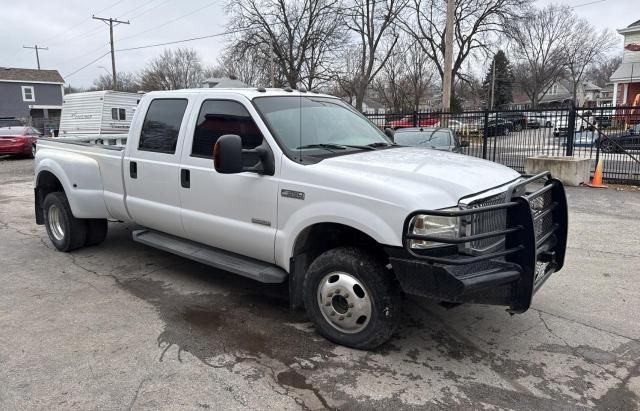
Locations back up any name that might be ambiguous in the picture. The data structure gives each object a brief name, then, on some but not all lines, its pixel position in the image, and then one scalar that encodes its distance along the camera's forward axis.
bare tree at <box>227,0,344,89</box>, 38.66
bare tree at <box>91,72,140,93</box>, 68.74
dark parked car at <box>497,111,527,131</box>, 13.82
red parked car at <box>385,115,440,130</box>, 17.06
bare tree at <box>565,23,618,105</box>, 63.28
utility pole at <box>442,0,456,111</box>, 16.36
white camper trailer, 15.09
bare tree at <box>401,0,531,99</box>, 38.39
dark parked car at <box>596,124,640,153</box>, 12.77
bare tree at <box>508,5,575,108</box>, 62.53
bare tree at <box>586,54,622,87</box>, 72.45
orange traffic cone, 11.78
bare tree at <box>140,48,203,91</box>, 64.25
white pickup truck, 3.31
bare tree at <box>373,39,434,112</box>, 47.59
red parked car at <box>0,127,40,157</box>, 20.33
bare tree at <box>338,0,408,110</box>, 38.88
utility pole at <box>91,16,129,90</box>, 40.97
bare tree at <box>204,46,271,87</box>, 38.84
